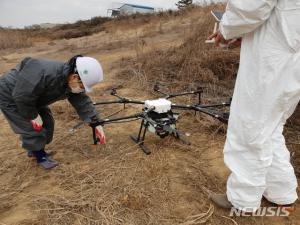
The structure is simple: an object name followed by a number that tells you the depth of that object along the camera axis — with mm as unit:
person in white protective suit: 1342
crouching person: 2046
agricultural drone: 2268
